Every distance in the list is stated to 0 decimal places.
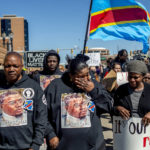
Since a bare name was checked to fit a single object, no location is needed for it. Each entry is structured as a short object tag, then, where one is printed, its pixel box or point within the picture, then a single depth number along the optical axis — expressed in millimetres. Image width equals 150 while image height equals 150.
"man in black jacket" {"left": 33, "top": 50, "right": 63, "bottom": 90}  5160
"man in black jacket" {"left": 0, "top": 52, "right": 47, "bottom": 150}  2686
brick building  103375
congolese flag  5695
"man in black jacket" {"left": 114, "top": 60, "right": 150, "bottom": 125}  3088
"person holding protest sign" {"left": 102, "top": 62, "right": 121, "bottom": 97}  5230
